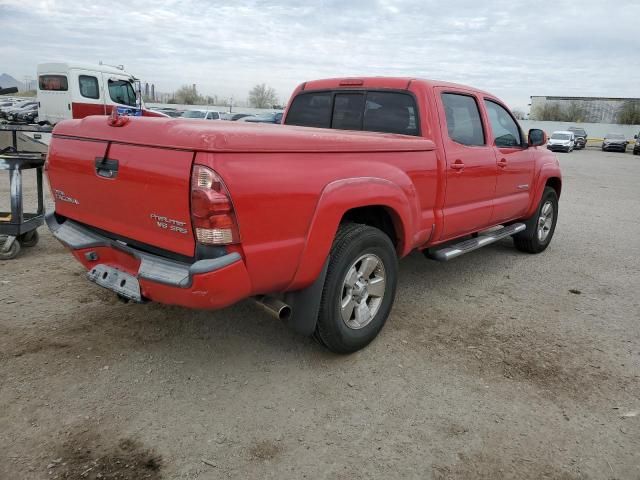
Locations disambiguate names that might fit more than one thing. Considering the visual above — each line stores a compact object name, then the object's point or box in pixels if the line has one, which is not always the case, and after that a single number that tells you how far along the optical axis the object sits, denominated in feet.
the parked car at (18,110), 94.19
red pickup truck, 8.19
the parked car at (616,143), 126.11
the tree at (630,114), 189.57
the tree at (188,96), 264.31
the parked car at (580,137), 130.52
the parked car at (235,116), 97.97
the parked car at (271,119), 73.10
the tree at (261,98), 290.56
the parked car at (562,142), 113.39
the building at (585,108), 217.97
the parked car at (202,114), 81.98
